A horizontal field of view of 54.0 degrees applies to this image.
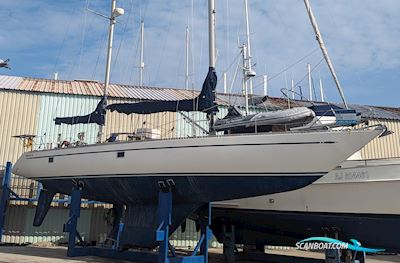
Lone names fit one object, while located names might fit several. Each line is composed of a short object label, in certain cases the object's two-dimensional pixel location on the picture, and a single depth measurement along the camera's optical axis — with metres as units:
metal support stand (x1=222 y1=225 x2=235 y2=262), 9.88
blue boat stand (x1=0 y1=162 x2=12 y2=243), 12.26
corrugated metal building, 13.26
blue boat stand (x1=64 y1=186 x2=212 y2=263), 7.98
